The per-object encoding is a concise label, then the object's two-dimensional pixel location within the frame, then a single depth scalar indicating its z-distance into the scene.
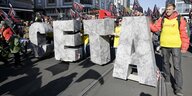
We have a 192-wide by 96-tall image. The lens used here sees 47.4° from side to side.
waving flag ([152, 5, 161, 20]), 17.91
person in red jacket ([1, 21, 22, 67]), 7.32
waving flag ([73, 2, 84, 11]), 19.64
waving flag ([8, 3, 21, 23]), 14.65
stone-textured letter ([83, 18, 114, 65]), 6.73
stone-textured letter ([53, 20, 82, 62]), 7.14
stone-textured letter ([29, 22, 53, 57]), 7.89
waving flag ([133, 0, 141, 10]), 14.59
